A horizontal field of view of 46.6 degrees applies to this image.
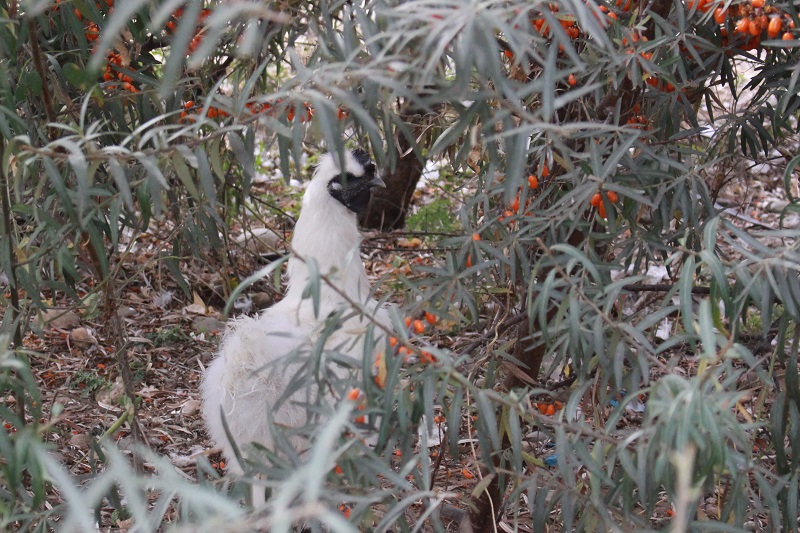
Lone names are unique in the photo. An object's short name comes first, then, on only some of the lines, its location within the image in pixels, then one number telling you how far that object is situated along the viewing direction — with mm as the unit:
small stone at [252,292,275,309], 5930
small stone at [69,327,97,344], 5266
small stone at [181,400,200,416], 4820
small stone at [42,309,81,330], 5441
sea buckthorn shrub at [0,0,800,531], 1772
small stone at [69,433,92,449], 4312
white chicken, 3336
